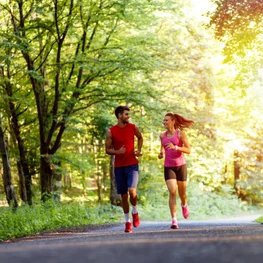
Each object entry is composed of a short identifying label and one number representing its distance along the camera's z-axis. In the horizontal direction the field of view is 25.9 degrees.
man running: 9.98
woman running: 10.64
